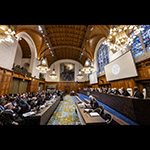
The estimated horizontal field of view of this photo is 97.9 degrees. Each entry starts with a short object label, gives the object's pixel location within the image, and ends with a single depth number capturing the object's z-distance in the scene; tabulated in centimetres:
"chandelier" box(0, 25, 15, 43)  380
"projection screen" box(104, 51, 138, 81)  507
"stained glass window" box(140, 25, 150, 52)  445
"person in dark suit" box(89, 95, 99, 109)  311
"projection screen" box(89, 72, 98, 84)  1175
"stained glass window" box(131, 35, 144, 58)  493
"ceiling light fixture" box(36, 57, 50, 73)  746
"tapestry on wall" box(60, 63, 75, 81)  1794
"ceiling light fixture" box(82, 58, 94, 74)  892
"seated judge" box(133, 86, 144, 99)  307
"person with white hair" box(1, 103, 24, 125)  183
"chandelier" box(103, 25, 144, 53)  377
